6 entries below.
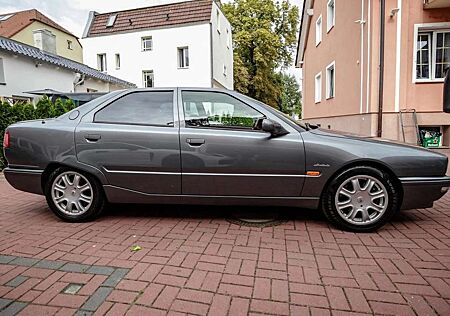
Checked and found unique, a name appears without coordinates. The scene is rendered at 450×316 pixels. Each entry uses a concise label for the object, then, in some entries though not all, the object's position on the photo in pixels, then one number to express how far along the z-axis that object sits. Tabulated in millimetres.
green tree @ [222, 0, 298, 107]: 31250
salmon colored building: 8336
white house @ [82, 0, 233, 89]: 22969
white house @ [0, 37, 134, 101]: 12055
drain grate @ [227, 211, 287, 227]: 3619
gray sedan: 3318
